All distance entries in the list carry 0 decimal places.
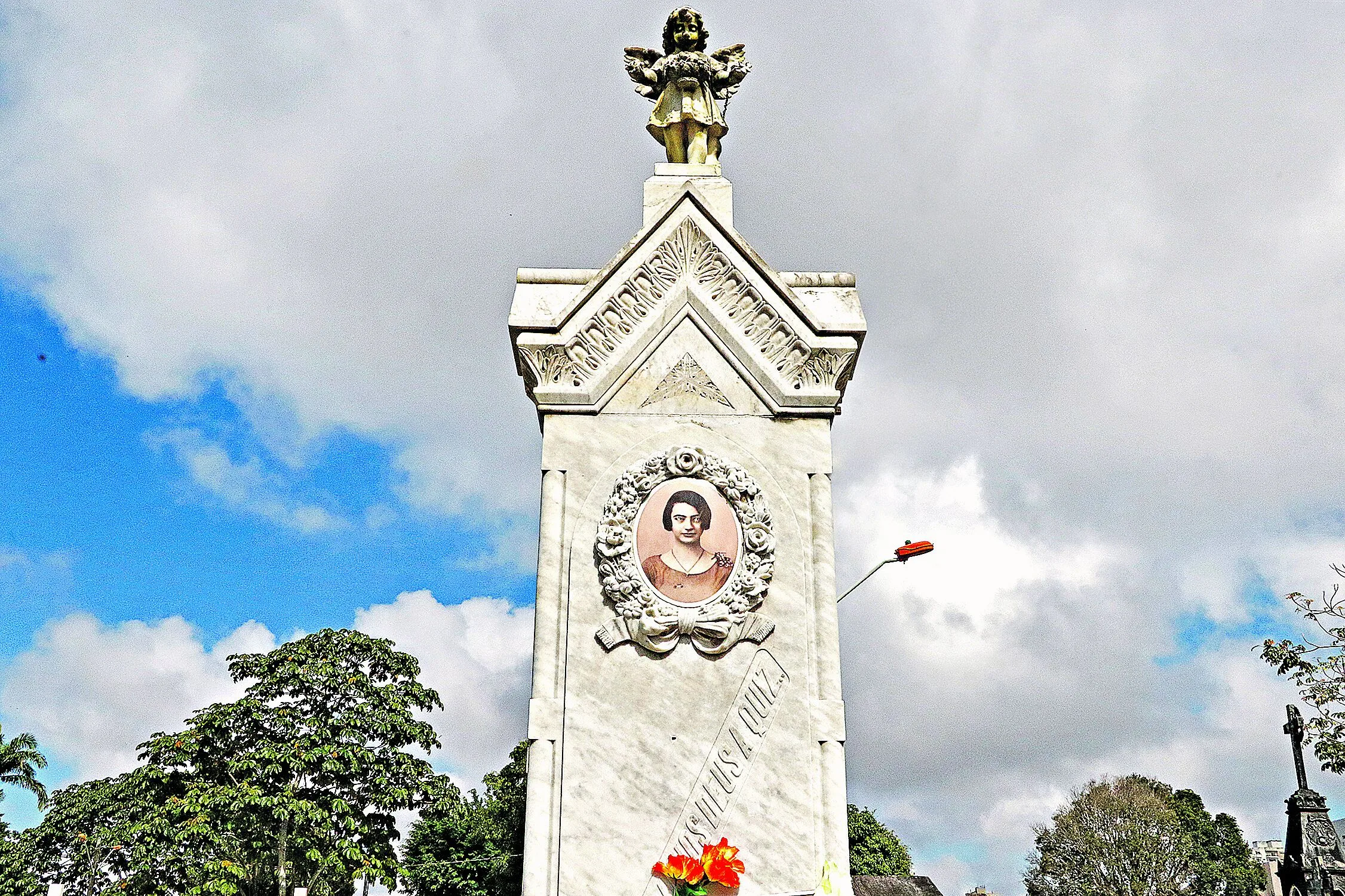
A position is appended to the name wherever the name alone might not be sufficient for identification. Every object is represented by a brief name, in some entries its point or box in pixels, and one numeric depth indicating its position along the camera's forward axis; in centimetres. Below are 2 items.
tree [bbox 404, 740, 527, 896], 3422
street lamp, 2167
